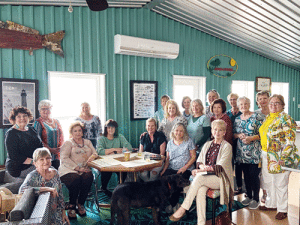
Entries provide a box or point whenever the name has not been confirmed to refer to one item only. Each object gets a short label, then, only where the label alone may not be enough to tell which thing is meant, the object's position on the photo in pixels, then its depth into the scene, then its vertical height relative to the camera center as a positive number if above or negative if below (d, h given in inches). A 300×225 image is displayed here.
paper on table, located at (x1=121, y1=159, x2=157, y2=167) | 111.3 -28.8
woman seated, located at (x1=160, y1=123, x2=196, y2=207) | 124.5 -26.9
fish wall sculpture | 130.3 +33.4
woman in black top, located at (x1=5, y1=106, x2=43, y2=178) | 112.4 -19.8
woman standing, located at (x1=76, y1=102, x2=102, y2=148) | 145.3 -14.0
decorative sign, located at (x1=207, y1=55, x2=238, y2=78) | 219.0 +29.7
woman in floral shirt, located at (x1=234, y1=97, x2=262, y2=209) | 122.6 -23.8
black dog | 100.7 -39.0
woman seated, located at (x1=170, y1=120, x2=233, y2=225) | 104.5 -33.0
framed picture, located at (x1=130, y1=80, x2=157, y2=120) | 179.0 +0.3
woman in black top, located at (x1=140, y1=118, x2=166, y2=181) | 138.6 -23.6
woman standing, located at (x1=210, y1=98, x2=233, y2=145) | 128.3 -7.6
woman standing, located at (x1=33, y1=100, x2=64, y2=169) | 129.1 -15.7
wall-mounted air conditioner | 165.8 +36.2
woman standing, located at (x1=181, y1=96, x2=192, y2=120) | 161.4 -3.1
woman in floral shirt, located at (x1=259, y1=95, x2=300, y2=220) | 109.7 -23.1
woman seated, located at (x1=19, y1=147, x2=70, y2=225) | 90.7 -30.3
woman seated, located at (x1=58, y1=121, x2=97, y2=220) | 121.9 -33.5
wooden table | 107.3 -28.9
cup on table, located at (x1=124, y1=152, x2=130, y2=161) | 119.0 -26.1
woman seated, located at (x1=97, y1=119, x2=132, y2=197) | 137.2 -24.6
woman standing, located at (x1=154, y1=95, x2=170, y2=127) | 173.2 -9.1
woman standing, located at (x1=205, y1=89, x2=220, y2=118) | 162.4 +2.0
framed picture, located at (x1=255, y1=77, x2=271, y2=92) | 251.8 +15.2
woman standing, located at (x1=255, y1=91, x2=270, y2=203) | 128.5 -2.7
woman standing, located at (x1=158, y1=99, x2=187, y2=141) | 144.6 -10.3
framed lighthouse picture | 131.7 +2.3
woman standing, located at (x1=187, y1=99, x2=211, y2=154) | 135.0 -14.8
